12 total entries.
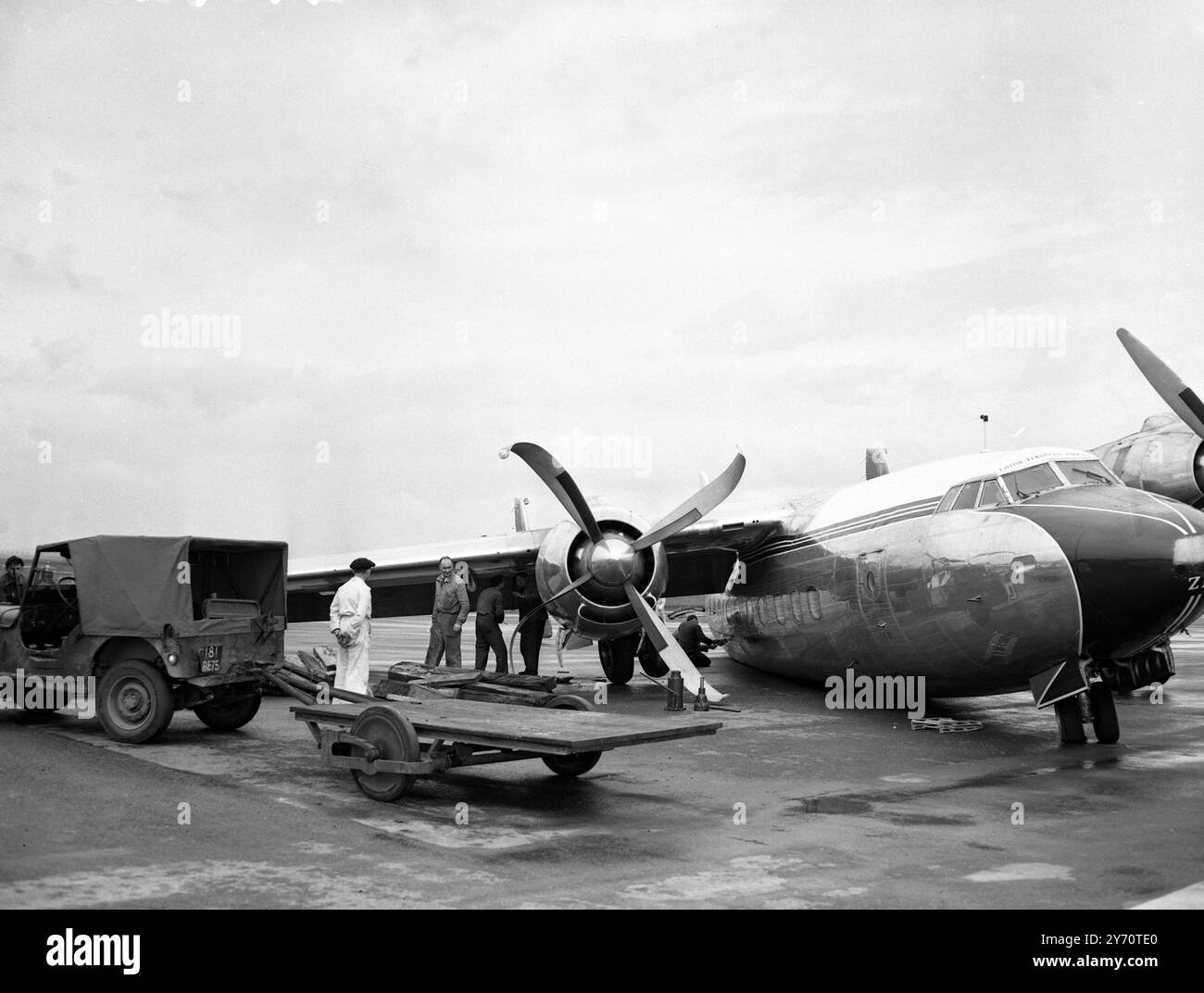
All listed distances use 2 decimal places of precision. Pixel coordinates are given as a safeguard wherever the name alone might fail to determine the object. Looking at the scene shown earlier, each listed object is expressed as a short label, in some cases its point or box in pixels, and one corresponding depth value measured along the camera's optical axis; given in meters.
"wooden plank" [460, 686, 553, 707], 11.07
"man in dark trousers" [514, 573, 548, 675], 18.25
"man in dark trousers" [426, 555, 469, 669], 17.08
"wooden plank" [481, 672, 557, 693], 11.63
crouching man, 23.95
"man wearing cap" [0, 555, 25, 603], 14.12
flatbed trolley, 8.27
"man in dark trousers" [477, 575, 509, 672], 17.86
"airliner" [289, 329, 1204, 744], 11.45
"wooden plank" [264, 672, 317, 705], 11.91
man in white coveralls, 12.65
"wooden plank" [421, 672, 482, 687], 11.61
